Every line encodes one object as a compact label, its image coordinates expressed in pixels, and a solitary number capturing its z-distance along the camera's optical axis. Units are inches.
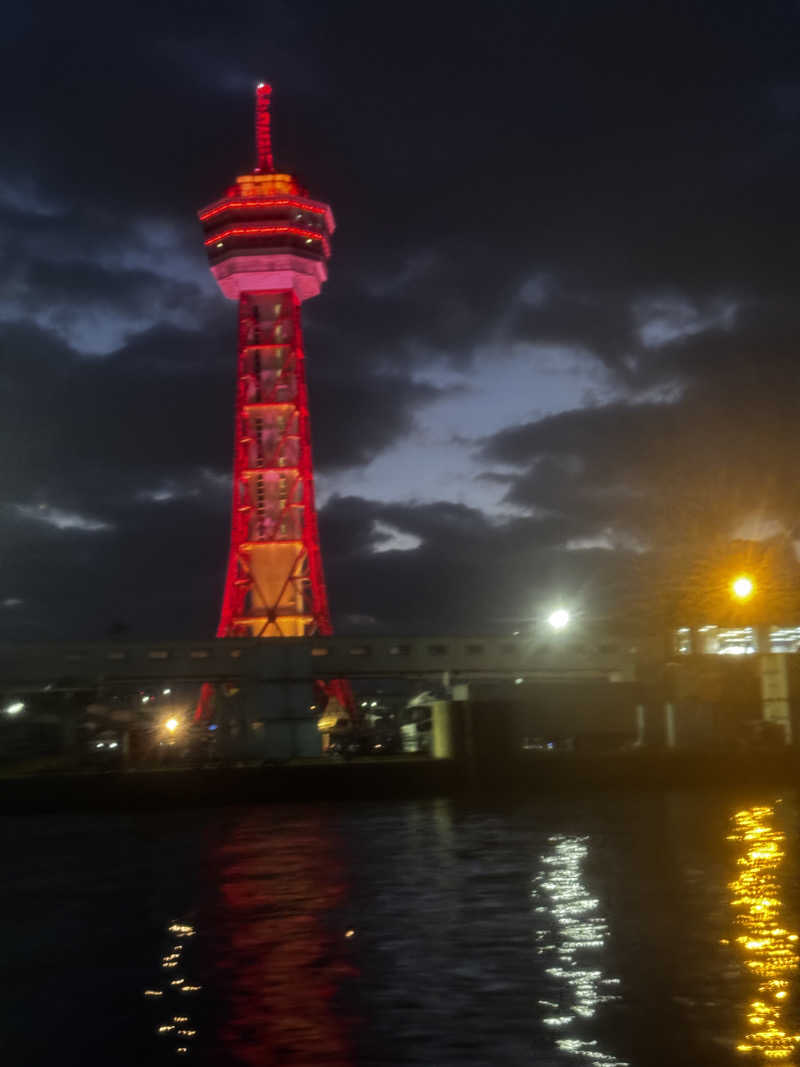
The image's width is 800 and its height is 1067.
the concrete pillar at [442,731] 1727.4
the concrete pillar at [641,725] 1819.6
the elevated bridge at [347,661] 2348.7
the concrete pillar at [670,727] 1764.3
